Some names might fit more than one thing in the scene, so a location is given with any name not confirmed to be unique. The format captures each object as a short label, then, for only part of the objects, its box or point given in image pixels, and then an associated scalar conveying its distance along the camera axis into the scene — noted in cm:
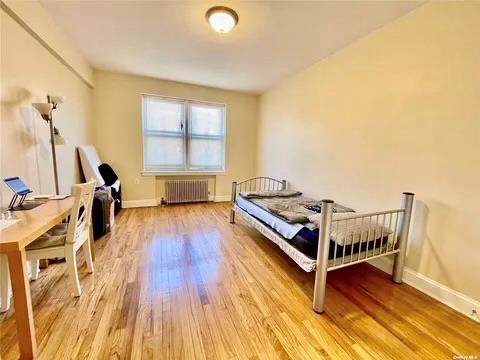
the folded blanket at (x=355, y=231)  175
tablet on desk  164
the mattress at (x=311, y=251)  176
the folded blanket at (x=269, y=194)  318
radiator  448
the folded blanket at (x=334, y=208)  250
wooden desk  113
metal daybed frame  162
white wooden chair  158
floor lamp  204
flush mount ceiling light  200
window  431
